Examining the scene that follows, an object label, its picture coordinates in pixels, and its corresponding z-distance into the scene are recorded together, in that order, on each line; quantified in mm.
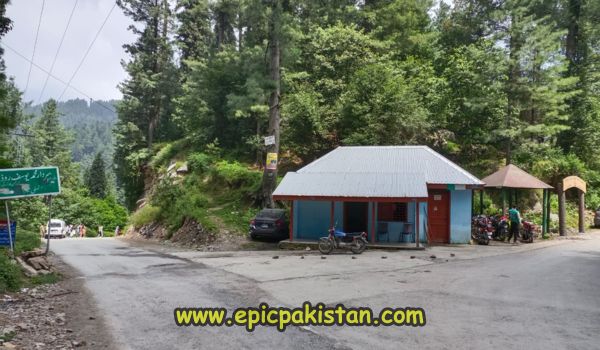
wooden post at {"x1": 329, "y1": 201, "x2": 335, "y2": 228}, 17109
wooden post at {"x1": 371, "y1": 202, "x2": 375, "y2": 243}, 16948
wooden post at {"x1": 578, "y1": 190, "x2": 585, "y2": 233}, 22484
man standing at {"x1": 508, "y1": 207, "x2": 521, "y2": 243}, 18828
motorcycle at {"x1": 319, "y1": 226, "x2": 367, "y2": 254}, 15797
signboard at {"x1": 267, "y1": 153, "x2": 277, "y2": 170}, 20828
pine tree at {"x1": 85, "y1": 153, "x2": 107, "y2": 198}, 71438
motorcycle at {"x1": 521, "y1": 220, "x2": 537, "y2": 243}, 19469
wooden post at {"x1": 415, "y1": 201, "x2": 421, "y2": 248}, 16703
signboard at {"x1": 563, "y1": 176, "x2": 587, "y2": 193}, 21478
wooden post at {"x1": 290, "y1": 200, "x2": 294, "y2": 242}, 18281
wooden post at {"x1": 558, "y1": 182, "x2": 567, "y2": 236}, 21125
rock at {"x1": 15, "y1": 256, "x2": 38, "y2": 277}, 11422
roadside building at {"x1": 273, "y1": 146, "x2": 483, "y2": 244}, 17562
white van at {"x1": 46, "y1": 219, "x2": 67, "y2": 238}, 42875
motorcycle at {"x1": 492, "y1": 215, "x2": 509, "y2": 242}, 19844
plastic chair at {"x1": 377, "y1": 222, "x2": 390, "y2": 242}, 18297
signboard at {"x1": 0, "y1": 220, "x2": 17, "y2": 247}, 12031
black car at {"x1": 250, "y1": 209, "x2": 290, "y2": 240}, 18875
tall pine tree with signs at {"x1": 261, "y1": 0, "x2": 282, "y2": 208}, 20922
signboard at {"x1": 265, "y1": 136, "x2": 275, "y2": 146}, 20891
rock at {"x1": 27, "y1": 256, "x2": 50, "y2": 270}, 12047
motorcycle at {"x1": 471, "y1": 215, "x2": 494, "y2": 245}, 18516
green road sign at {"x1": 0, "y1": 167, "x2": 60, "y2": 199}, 11398
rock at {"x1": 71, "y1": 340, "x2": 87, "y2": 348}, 6021
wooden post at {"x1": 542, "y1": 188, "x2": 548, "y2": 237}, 20661
